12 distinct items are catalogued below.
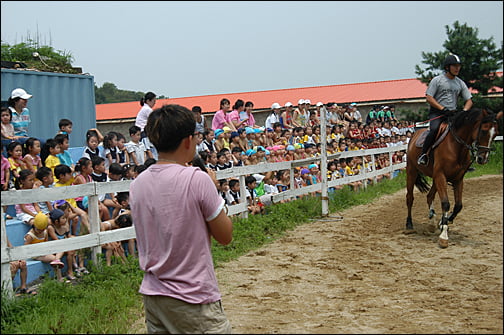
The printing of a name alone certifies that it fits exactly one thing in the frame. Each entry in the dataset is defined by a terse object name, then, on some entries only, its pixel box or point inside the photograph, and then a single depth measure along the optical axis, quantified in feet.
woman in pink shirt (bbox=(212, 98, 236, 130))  39.83
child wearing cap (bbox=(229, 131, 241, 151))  37.55
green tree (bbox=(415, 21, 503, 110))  42.98
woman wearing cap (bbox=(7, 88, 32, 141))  27.27
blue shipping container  39.50
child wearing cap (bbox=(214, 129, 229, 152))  35.60
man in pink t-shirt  8.94
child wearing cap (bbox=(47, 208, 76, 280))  19.52
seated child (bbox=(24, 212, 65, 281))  18.99
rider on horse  28.30
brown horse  24.82
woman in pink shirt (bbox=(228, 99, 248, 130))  40.96
